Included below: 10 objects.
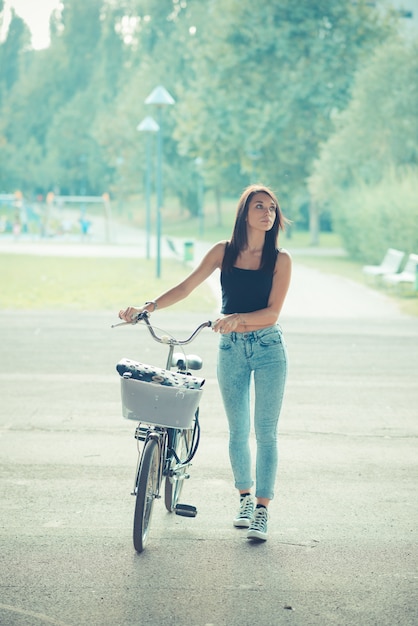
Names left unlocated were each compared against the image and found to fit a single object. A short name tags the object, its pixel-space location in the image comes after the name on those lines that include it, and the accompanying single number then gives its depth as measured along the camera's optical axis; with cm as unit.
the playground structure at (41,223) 4581
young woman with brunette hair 554
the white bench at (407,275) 2097
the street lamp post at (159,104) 2328
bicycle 509
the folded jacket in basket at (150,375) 510
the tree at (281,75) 4197
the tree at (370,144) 3238
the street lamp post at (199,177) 5244
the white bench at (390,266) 2281
